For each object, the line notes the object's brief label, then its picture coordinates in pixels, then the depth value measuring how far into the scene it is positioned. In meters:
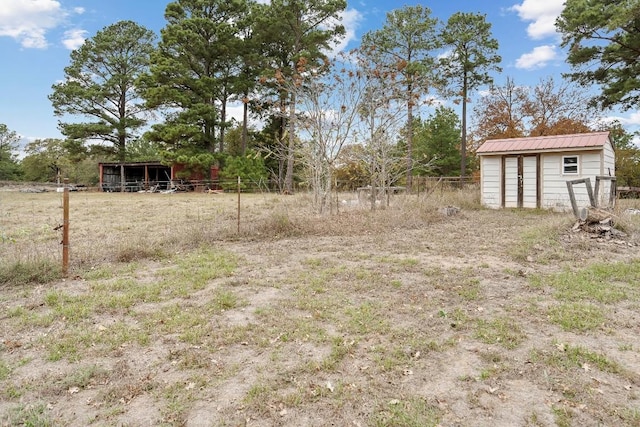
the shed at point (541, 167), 10.86
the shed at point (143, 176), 25.00
